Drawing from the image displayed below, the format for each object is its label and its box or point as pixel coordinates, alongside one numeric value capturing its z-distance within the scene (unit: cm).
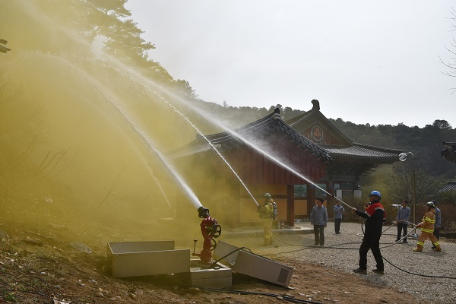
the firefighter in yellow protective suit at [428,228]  1419
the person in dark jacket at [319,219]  1480
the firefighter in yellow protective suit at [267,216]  1427
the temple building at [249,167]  1744
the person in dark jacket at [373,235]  1029
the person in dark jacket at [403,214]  1698
